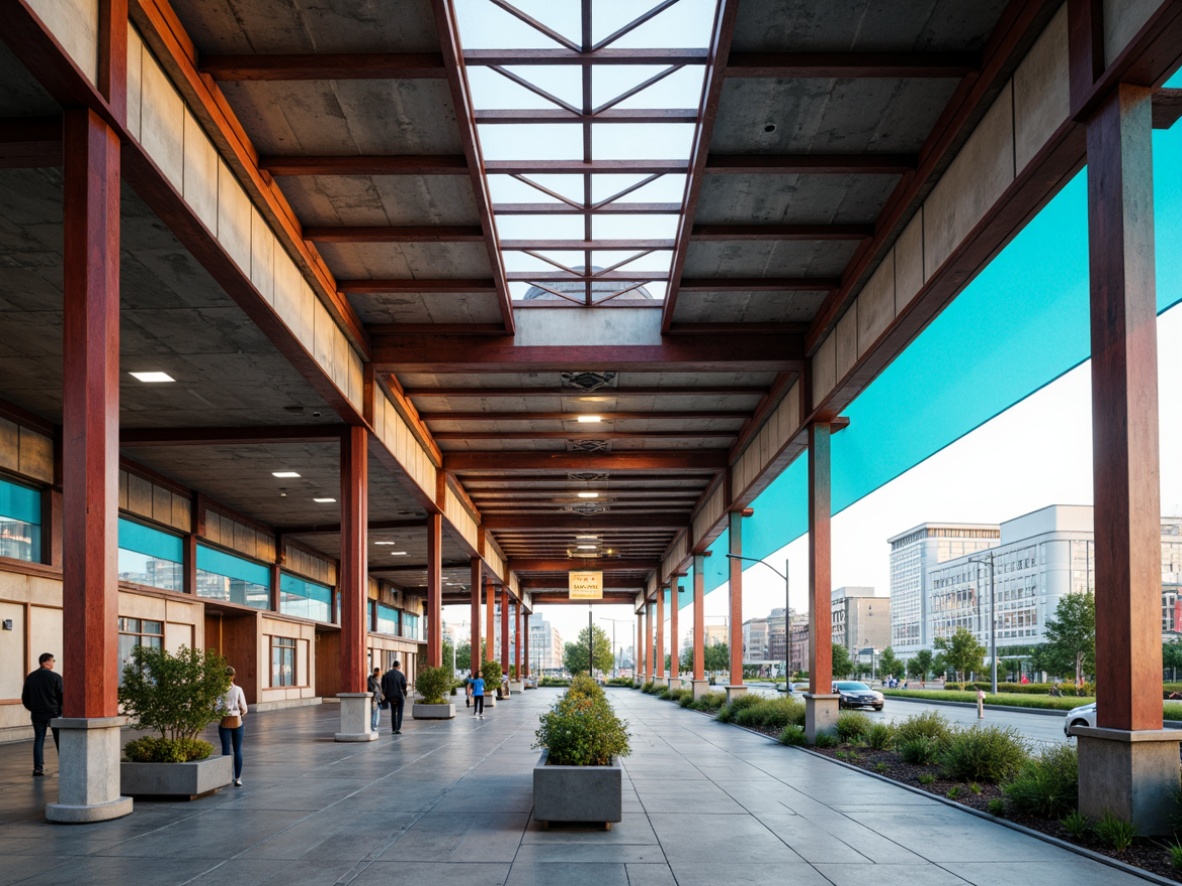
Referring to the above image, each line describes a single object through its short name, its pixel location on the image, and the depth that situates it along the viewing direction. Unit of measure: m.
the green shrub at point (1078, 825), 10.35
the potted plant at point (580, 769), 11.17
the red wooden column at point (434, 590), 36.22
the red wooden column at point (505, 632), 67.88
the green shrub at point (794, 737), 23.09
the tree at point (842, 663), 106.38
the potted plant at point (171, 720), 13.49
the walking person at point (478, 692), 37.00
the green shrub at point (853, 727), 21.41
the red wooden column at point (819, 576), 23.31
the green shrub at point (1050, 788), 11.43
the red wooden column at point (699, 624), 43.76
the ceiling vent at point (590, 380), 26.27
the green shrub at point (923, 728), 17.88
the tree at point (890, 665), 119.56
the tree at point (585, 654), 101.11
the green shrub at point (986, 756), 14.30
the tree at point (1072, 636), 61.88
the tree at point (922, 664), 100.39
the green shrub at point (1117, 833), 9.68
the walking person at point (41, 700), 15.92
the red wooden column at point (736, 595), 37.19
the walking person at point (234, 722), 15.17
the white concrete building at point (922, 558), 178.00
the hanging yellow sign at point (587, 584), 59.06
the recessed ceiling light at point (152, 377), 22.88
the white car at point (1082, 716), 25.55
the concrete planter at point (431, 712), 35.19
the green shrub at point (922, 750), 16.84
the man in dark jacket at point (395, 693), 28.30
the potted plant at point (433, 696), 34.94
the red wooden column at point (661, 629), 70.12
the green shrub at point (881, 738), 20.17
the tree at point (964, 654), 76.44
